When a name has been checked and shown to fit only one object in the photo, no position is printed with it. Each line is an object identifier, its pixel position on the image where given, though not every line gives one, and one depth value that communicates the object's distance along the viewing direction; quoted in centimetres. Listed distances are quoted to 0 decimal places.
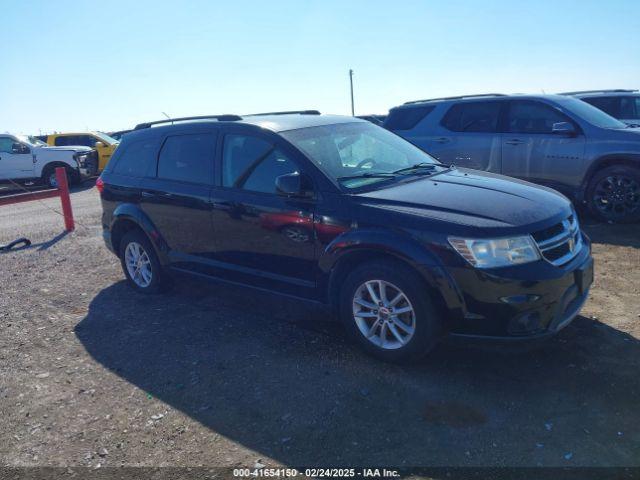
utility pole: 3672
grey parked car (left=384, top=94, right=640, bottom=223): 719
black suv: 337
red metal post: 922
